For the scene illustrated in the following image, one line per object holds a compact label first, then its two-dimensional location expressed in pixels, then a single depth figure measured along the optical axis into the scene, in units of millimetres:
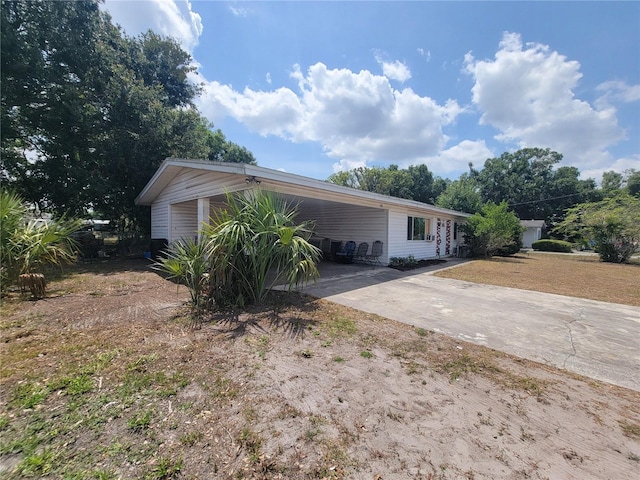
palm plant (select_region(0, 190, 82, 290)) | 4902
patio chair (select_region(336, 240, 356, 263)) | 11414
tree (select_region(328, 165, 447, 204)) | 31406
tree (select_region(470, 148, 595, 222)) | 33125
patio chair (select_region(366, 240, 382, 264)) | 10703
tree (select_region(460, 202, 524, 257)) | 14438
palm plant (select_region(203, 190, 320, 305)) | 4456
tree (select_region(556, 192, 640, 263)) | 13734
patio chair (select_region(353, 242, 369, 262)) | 11117
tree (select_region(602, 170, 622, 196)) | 37406
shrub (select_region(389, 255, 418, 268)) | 10523
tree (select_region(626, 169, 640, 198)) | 33469
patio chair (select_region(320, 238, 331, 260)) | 12594
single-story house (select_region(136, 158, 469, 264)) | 6582
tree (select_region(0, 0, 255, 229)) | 10242
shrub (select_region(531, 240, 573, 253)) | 22578
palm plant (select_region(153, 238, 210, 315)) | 4488
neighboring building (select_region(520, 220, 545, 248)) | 29062
